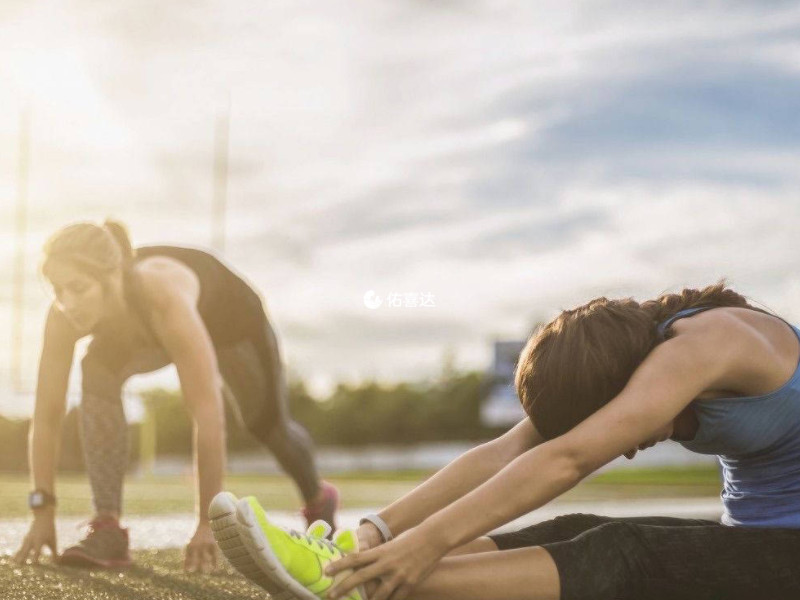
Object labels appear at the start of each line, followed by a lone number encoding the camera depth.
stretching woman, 3.07
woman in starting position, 4.06
